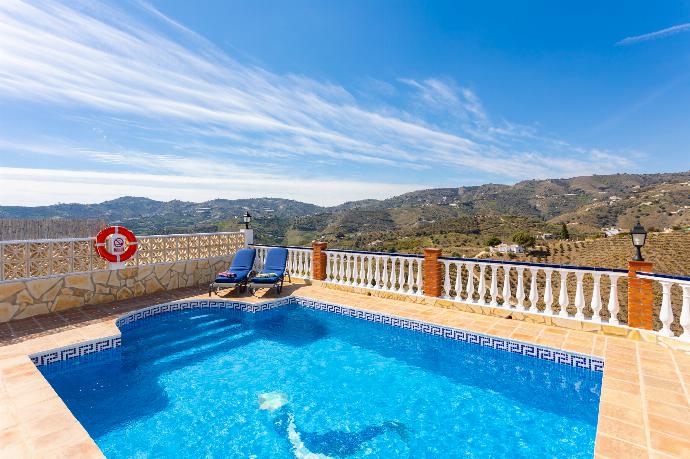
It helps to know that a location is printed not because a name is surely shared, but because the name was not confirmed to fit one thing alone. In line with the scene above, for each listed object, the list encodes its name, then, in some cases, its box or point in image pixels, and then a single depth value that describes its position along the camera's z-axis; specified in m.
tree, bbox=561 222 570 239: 70.56
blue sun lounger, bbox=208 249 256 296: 7.98
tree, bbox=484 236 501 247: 61.62
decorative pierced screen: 6.21
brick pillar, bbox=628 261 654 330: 5.03
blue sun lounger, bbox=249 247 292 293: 8.14
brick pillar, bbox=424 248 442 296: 6.98
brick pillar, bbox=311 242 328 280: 9.16
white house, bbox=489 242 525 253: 53.88
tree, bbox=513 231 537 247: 58.63
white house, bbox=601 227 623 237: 67.56
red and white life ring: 7.26
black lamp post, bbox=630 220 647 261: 5.21
